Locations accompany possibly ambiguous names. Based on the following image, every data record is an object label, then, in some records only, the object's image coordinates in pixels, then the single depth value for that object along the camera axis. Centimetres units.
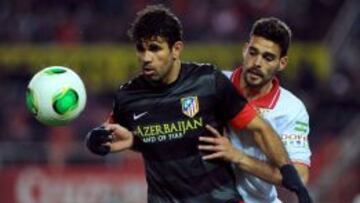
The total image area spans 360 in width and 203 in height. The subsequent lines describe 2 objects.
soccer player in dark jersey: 1444
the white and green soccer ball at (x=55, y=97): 1467
